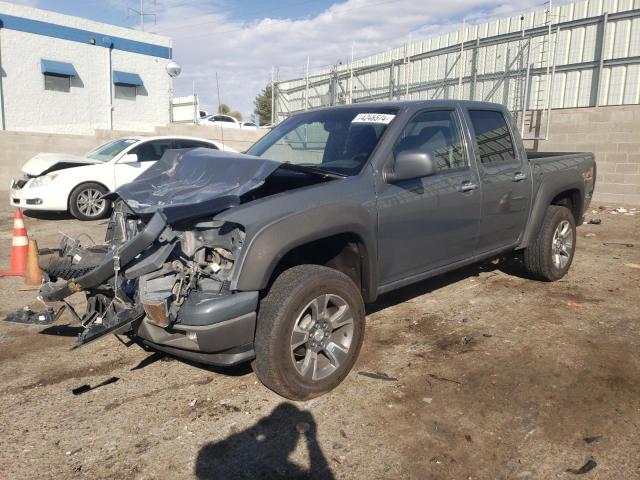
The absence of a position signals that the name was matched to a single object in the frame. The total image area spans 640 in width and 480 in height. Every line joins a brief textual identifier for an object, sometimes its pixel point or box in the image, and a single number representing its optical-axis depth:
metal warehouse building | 11.30
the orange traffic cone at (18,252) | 6.05
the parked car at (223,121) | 23.03
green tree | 50.81
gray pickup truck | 2.92
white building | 17.88
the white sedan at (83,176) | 9.32
